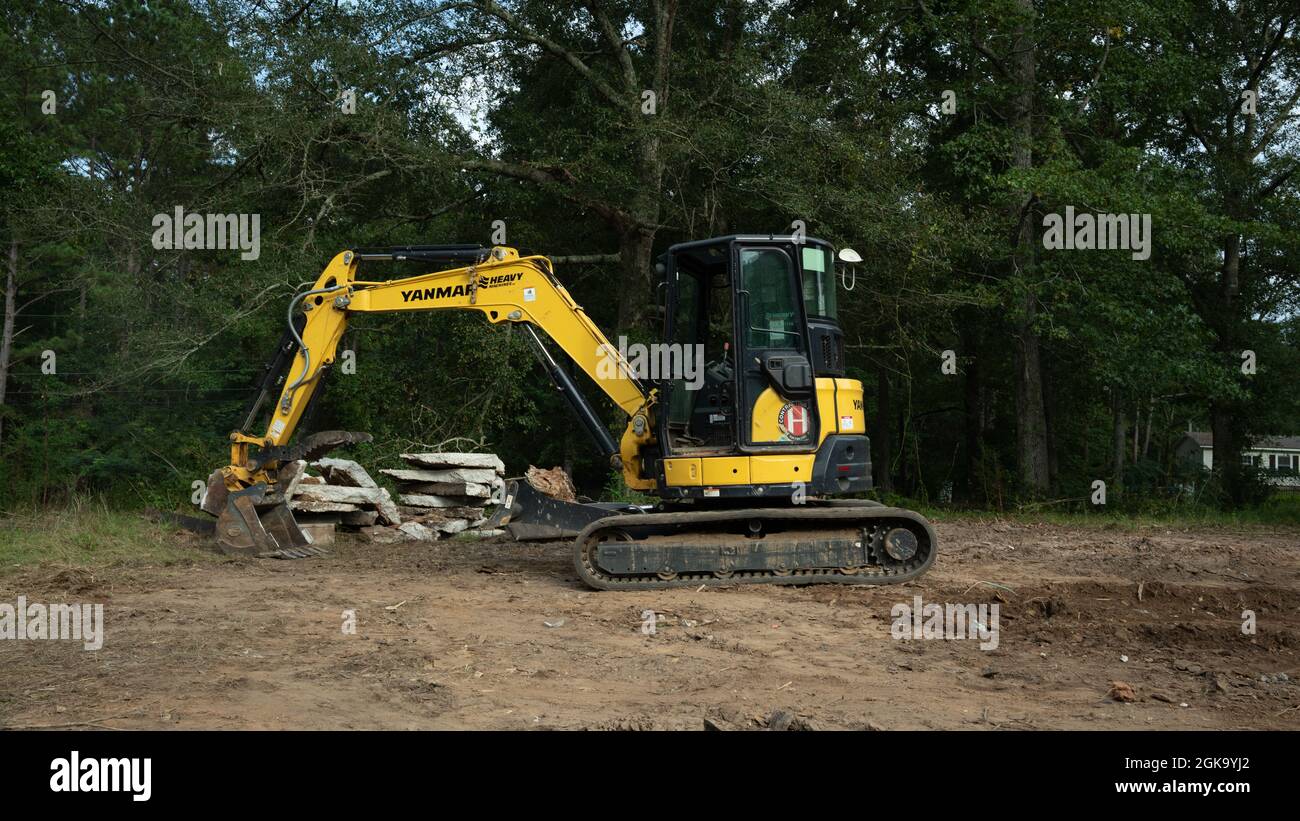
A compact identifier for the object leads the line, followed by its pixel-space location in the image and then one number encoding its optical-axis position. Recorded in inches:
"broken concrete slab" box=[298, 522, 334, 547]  469.4
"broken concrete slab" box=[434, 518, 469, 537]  516.4
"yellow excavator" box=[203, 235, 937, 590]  343.9
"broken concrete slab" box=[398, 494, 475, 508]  531.8
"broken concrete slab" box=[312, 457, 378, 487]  513.3
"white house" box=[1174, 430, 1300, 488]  876.0
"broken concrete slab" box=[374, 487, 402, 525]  506.9
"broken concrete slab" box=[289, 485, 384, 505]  488.7
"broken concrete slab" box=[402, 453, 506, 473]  527.8
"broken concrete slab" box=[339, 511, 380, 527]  501.0
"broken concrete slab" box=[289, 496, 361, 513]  482.3
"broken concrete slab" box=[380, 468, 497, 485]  529.3
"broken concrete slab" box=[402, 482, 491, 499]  529.0
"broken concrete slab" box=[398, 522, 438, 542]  505.4
